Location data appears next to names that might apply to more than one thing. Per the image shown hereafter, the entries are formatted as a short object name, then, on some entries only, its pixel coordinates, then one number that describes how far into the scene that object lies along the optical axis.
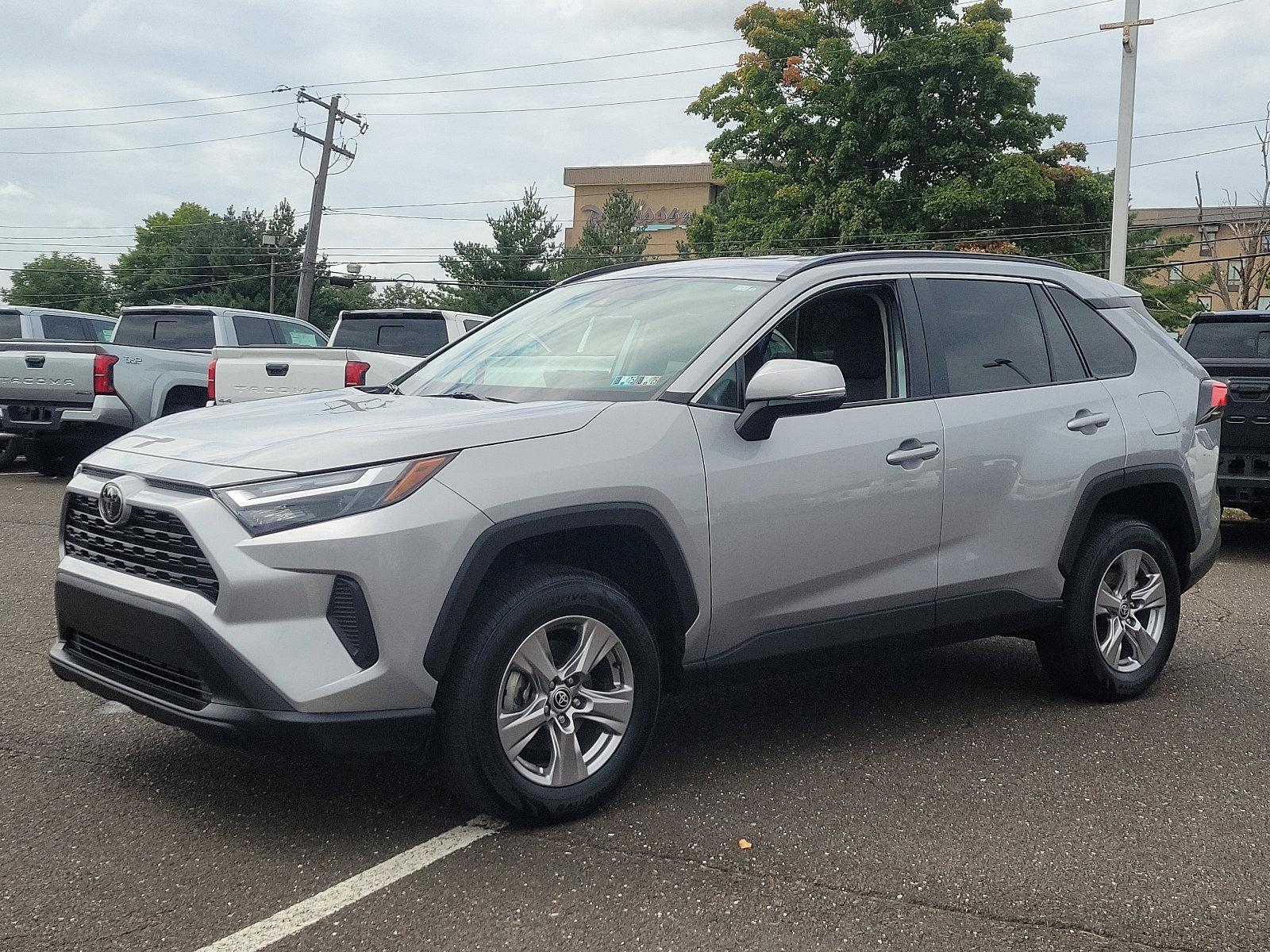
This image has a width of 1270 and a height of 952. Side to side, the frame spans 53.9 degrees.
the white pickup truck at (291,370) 10.39
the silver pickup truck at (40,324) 16.41
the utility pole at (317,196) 36.44
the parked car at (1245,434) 9.12
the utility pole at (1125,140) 17.44
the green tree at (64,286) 80.31
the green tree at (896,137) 33.25
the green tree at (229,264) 61.97
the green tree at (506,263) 62.66
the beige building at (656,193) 93.12
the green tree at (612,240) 66.62
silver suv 3.36
